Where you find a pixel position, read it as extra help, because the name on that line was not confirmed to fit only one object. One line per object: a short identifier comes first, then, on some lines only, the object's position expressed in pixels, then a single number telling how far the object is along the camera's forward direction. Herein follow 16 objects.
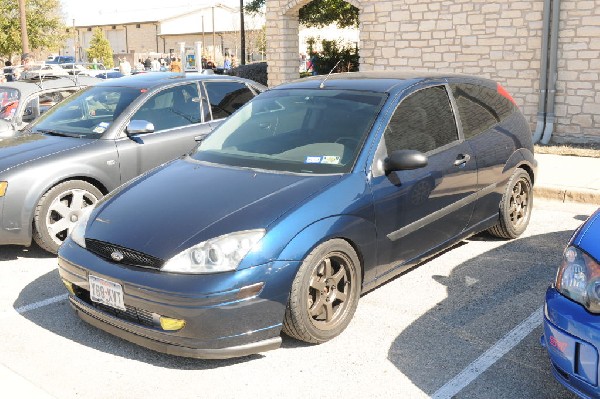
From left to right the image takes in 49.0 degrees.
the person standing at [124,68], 26.06
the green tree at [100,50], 54.59
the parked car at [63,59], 45.98
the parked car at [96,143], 5.67
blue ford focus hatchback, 3.64
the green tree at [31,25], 32.66
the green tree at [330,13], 21.48
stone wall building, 10.77
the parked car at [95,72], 22.55
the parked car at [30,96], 8.26
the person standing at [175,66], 25.64
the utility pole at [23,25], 25.69
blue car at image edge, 2.87
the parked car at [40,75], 9.32
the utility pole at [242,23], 29.05
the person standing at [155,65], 36.80
